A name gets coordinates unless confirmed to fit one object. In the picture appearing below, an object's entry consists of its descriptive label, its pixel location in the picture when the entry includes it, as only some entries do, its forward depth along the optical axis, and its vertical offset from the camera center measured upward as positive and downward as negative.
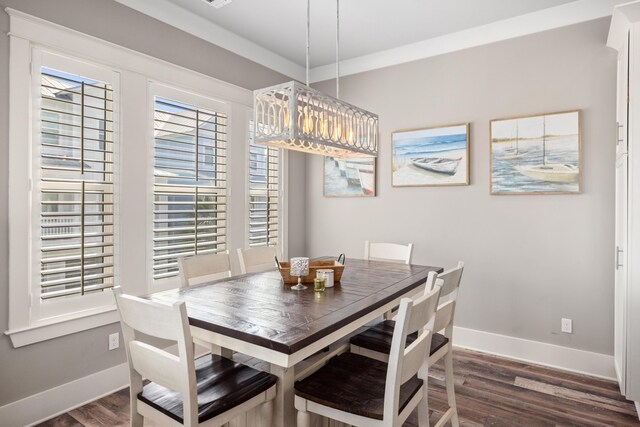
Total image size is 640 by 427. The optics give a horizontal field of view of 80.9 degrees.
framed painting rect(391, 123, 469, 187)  3.35 +0.54
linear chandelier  1.97 +0.53
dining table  1.37 -0.43
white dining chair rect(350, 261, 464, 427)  1.82 -0.69
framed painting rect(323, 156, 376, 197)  3.89 +0.39
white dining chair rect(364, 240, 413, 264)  2.94 -0.31
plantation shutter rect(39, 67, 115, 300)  2.22 +0.17
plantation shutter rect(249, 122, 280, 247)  3.64 +0.19
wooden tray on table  2.17 -0.34
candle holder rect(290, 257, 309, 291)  2.13 -0.31
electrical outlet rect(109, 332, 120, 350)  2.57 -0.89
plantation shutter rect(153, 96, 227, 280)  2.84 +0.24
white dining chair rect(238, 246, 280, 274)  2.71 -0.34
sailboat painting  2.88 +0.49
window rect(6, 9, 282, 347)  2.14 +0.25
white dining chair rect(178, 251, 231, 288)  2.30 -0.36
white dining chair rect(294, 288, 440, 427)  1.33 -0.71
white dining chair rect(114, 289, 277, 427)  1.28 -0.69
